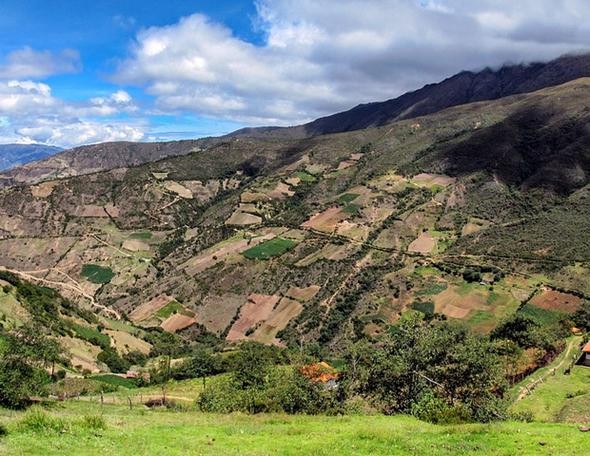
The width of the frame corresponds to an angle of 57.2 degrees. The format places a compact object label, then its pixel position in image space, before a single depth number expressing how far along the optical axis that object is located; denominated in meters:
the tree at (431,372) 43.09
